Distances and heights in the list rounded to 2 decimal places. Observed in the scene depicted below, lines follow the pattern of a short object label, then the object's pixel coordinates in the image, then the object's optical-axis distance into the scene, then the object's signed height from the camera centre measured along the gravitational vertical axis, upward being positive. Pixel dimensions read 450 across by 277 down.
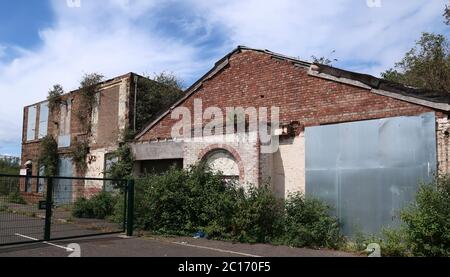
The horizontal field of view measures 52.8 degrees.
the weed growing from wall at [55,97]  25.59 +4.51
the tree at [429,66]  22.45 +5.96
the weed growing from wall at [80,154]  23.02 +1.16
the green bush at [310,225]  12.10 -1.19
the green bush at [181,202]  14.01 -0.74
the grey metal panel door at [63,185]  17.27 -0.39
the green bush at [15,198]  12.34 -0.63
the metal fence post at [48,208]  11.66 -0.82
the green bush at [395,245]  10.52 -1.46
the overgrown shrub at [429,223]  9.76 -0.87
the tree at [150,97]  21.48 +3.96
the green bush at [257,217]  12.96 -1.08
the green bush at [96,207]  17.72 -1.19
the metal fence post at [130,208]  13.52 -0.91
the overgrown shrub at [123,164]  19.41 +0.59
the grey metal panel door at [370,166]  11.60 +0.45
